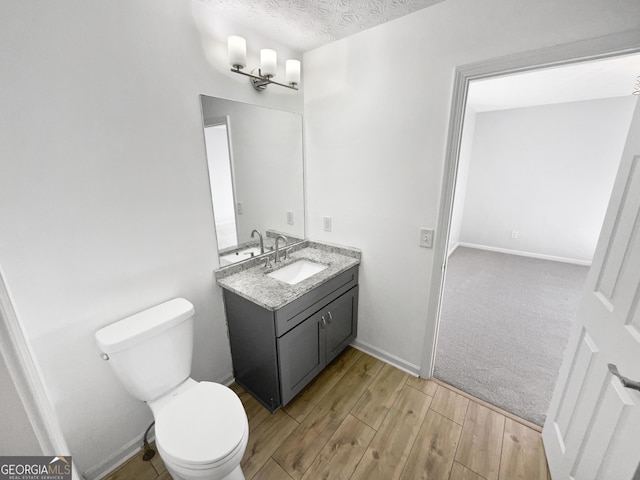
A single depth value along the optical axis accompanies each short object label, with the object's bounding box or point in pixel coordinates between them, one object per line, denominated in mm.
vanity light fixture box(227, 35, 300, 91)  1386
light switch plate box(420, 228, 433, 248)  1683
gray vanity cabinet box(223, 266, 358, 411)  1504
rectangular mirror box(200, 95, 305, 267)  1604
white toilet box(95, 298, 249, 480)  1030
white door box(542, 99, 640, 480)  856
